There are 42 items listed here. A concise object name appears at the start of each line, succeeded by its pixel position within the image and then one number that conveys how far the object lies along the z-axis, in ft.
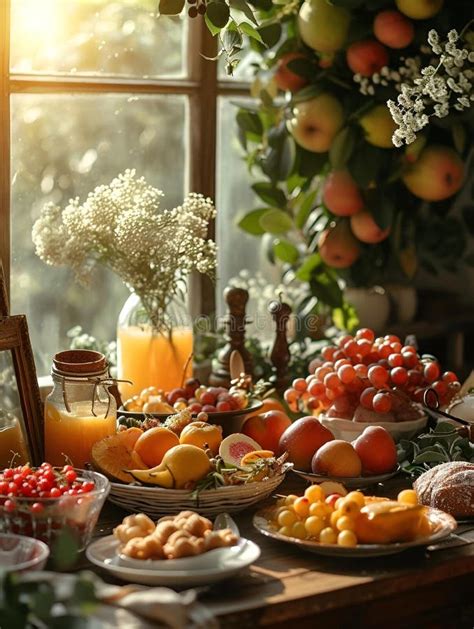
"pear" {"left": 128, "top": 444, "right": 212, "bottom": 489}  5.48
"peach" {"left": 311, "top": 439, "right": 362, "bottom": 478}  5.93
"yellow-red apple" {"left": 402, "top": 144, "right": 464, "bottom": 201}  8.21
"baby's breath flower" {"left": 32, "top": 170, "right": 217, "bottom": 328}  7.06
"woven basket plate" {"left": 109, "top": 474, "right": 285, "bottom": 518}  5.41
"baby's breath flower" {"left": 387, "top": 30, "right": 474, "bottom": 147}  5.98
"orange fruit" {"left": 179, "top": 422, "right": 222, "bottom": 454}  5.86
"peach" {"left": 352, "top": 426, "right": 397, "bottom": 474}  6.00
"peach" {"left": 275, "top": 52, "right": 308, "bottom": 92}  8.64
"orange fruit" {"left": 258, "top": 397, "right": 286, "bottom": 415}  6.93
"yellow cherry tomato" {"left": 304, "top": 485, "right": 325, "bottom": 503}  5.27
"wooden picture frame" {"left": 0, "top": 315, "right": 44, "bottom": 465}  5.97
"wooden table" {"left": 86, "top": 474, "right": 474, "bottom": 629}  4.57
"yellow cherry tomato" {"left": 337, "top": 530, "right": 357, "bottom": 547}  4.97
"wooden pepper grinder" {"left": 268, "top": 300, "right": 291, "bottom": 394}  7.64
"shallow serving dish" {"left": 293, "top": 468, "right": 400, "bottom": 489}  5.92
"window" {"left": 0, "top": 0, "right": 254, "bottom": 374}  7.88
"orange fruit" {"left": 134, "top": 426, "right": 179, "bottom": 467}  5.75
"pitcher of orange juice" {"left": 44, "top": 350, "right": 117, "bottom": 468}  5.92
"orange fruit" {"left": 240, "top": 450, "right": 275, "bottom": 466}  5.73
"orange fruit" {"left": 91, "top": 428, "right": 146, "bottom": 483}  5.61
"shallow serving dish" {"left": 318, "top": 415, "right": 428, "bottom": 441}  6.63
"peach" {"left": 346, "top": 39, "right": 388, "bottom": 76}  8.05
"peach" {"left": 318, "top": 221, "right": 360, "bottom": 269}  8.87
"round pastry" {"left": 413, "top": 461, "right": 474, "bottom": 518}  5.59
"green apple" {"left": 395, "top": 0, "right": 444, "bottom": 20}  7.77
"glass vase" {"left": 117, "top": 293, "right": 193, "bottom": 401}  7.30
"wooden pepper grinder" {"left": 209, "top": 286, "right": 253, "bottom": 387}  7.59
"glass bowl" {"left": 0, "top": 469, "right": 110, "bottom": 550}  4.93
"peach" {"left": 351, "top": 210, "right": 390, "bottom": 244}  8.58
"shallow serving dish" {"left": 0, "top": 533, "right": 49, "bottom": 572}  4.66
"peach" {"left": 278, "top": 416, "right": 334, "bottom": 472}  6.11
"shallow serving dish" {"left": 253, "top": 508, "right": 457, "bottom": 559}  4.98
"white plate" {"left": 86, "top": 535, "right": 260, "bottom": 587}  4.59
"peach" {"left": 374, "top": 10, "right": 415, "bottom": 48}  7.87
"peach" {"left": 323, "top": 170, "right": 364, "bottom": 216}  8.55
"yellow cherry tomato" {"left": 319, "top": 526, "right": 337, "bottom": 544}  5.02
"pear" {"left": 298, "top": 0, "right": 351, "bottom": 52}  8.13
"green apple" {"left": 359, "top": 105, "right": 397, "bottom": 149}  8.12
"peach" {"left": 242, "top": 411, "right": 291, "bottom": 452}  6.41
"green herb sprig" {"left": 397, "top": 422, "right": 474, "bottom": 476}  6.20
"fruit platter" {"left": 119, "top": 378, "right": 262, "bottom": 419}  6.53
